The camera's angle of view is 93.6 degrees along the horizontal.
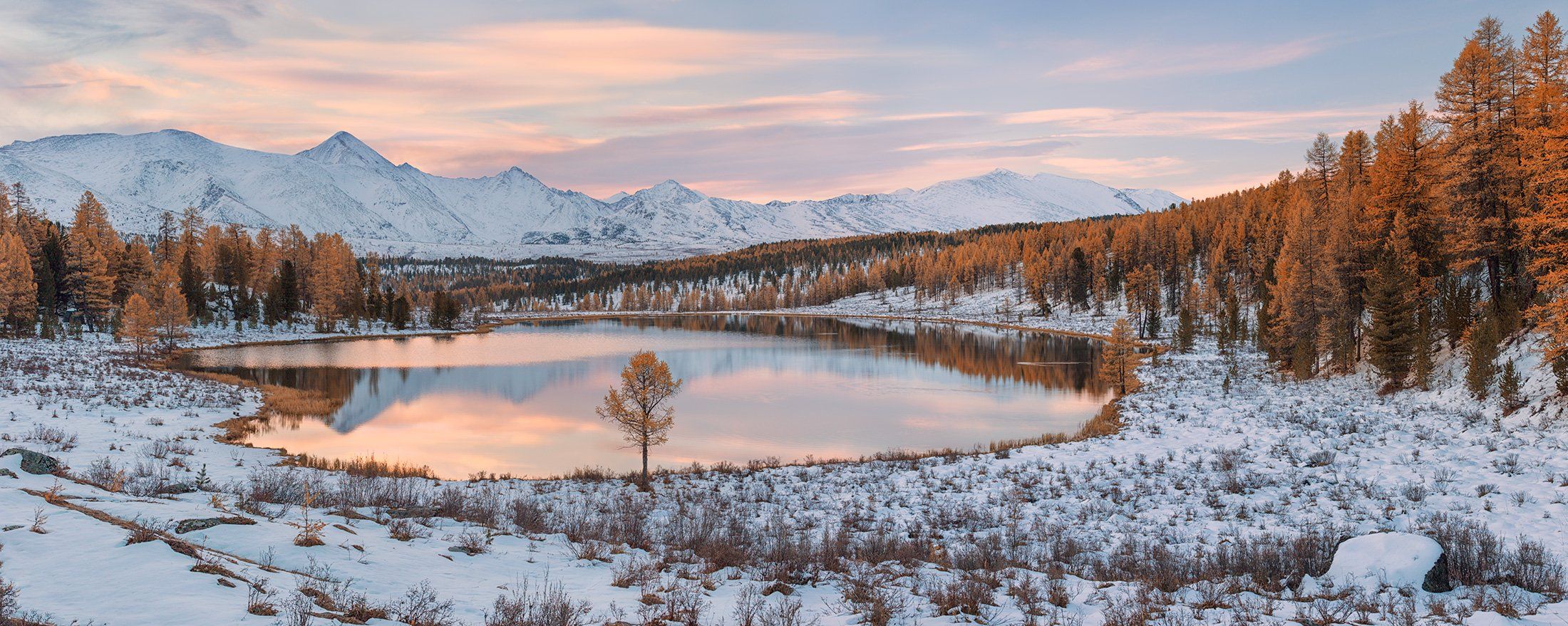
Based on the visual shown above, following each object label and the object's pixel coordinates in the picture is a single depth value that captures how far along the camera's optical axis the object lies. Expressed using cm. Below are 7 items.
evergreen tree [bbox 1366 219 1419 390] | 3147
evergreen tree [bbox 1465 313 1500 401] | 2540
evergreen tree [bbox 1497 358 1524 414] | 2361
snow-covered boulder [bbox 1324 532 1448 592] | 1008
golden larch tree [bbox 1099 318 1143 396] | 4631
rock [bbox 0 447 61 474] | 1294
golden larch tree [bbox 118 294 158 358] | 5538
